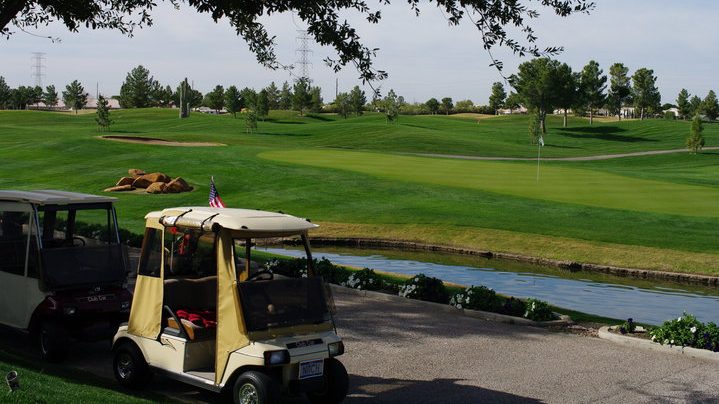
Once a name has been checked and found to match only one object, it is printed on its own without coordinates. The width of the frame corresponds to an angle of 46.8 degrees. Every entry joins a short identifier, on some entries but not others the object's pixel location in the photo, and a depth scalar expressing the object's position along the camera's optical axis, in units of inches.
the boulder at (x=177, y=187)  1544.0
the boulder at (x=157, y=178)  1600.6
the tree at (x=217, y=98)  5123.0
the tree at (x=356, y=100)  4945.9
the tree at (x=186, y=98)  4266.7
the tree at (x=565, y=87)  4124.0
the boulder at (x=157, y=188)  1542.8
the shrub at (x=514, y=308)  608.1
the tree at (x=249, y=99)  4215.1
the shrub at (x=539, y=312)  594.5
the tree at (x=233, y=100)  4596.5
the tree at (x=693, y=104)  5636.8
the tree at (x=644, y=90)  5226.4
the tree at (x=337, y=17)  511.8
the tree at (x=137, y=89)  5649.6
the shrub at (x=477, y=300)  620.7
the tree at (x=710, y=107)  5054.1
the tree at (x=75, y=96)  5428.2
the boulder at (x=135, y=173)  1654.8
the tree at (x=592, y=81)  4503.0
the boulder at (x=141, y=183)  1600.6
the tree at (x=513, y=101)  4458.2
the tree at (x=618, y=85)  5255.9
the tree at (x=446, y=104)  6215.6
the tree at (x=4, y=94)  5447.8
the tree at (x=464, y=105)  6433.1
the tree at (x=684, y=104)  5605.3
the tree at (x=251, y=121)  3457.7
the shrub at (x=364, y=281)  701.3
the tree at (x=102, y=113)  3117.6
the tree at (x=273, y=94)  5556.1
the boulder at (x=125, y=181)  1615.4
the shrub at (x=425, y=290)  655.8
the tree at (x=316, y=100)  5081.2
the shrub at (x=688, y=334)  504.4
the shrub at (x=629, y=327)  552.1
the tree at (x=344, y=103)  4943.4
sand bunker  2341.3
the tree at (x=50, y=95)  6117.1
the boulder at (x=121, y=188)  1589.6
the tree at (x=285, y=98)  5418.3
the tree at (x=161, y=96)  5861.2
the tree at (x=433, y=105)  6186.0
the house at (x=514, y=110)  6971.5
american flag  905.9
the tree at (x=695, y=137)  3083.9
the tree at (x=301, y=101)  4739.2
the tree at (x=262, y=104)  4180.6
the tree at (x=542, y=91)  3969.0
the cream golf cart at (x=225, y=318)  366.6
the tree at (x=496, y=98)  5841.5
